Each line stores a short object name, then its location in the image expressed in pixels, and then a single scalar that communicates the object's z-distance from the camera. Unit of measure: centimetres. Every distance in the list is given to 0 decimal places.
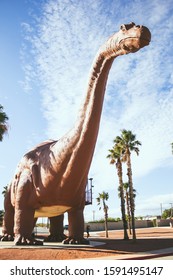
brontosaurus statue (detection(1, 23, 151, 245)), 998
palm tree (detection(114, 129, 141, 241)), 2515
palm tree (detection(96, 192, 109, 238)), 3881
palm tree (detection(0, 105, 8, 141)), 1830
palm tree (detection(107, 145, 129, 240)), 2478
